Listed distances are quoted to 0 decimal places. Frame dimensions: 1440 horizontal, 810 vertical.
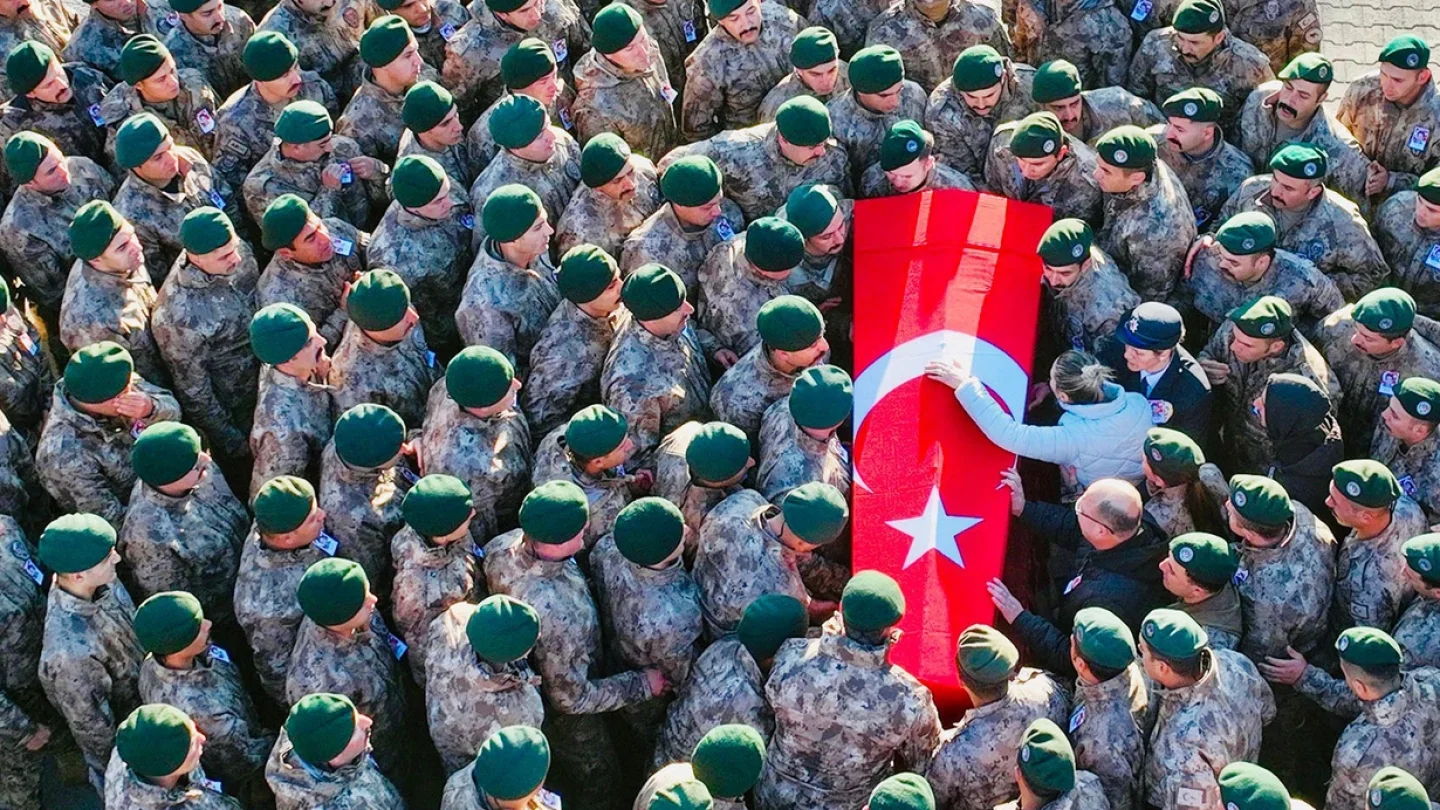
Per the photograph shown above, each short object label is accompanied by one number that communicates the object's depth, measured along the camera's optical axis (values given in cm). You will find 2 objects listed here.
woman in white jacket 1428
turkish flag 1378
